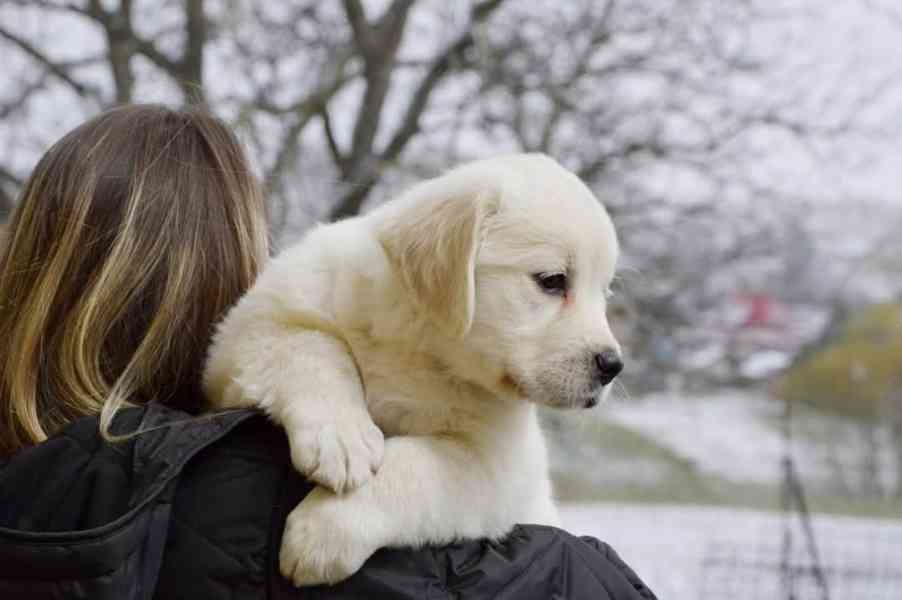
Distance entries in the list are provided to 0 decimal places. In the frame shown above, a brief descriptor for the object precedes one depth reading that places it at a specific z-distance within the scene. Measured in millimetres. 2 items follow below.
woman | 1433
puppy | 1531
